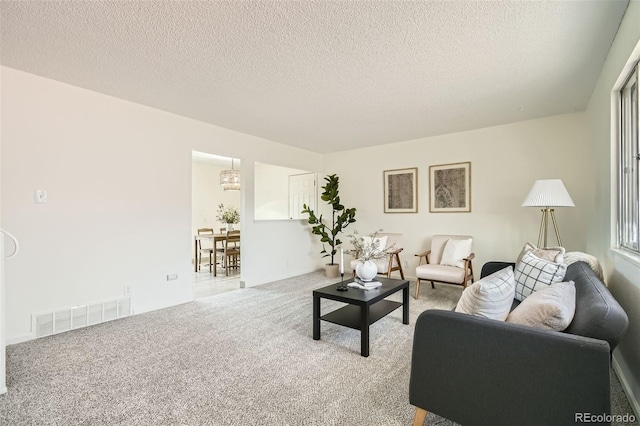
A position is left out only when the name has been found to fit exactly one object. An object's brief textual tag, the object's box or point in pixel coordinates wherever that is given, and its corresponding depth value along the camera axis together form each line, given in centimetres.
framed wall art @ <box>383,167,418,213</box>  520
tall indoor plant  548
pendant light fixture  577
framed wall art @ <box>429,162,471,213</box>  470
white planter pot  542
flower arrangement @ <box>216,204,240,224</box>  614
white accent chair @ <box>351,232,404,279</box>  445
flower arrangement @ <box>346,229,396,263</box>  308
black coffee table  244
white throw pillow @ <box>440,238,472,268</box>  421
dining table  557
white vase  302
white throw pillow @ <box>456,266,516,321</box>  156
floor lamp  313
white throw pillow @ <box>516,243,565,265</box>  253
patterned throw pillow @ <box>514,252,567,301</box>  210
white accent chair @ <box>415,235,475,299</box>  375
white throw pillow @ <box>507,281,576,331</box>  135
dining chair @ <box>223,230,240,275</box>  563
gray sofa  115
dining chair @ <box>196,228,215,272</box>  602
